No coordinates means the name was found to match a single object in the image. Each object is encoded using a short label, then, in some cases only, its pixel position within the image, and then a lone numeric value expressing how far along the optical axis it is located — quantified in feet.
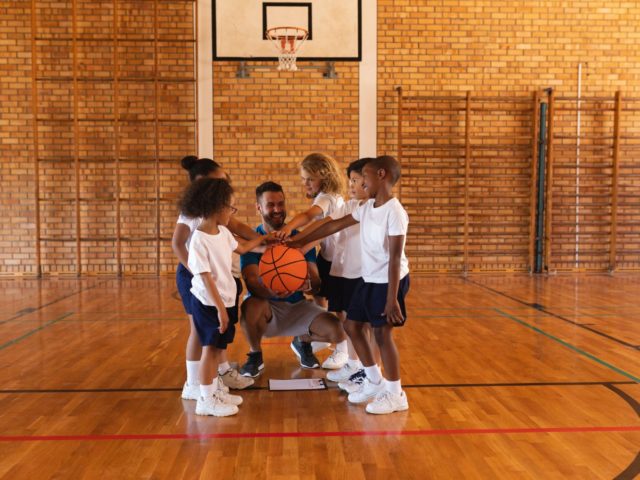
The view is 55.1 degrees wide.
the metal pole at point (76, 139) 29.78
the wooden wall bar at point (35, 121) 29.63
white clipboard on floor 11.87
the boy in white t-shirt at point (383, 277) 9.98
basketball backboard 30.04
